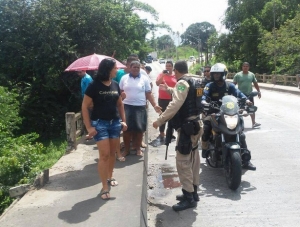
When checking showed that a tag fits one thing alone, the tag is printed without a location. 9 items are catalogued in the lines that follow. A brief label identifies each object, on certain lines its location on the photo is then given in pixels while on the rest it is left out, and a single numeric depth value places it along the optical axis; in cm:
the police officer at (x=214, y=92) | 722
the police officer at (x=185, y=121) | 520
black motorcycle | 592
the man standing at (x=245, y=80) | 1138
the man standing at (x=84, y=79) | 827
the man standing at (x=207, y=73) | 1014
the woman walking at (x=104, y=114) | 515
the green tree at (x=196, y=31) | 11802
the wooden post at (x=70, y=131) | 831
